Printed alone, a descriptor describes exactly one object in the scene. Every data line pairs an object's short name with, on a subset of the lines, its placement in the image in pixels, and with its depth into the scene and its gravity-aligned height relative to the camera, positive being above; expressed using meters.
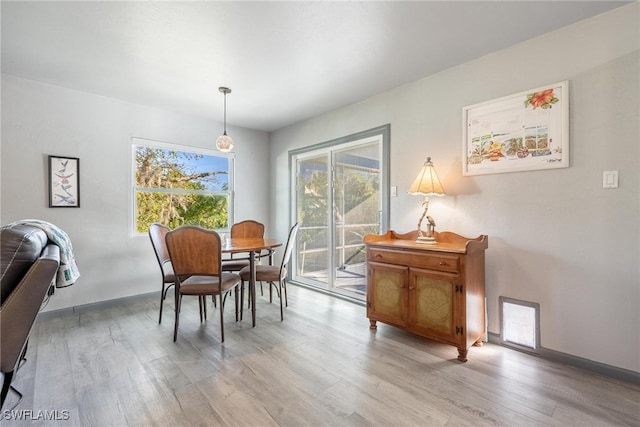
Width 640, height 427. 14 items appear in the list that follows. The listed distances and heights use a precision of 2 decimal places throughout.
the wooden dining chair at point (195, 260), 2.27 -0.40
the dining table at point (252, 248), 2.55 -0.34
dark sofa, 1.25 -0.36
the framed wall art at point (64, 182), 2.91 +0.33
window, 3.57 +0.37
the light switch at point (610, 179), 1.85 +0.22
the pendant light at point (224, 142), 3.06 +0.78
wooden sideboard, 2.08 -0.63
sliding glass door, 3.32 +0.07
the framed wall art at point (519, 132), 2.05 +0.65
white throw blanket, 1.63 -0.25
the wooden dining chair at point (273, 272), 2.91 -0.65
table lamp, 2.51 +0.22
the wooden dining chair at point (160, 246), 2.72 -0.35
